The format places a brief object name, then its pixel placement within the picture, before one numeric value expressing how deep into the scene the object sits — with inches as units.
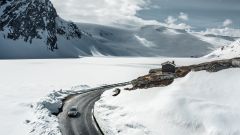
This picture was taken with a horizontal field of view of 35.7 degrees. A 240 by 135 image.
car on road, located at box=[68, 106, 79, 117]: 2640.3
